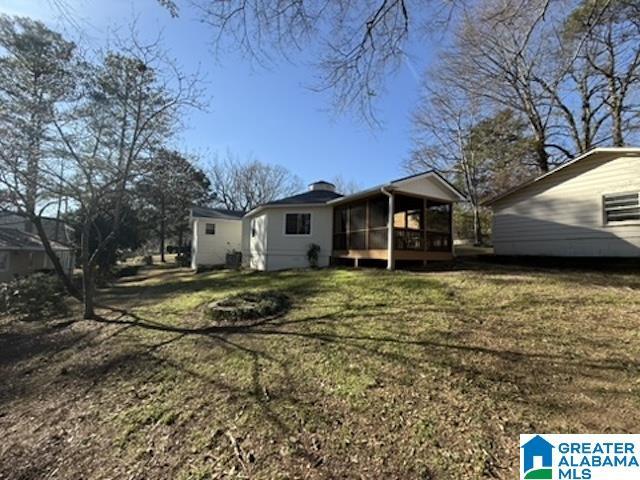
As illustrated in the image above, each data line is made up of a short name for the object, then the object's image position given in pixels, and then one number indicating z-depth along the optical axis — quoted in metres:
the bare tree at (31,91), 8.67
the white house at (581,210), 10.16
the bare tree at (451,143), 20.17
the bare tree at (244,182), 37.44
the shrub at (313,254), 14.63
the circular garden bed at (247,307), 7.34
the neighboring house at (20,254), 18.56
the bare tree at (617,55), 6.06
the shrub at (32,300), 10.63
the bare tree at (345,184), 41.81
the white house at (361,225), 12.09
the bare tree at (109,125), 8.75
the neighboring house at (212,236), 21.36
